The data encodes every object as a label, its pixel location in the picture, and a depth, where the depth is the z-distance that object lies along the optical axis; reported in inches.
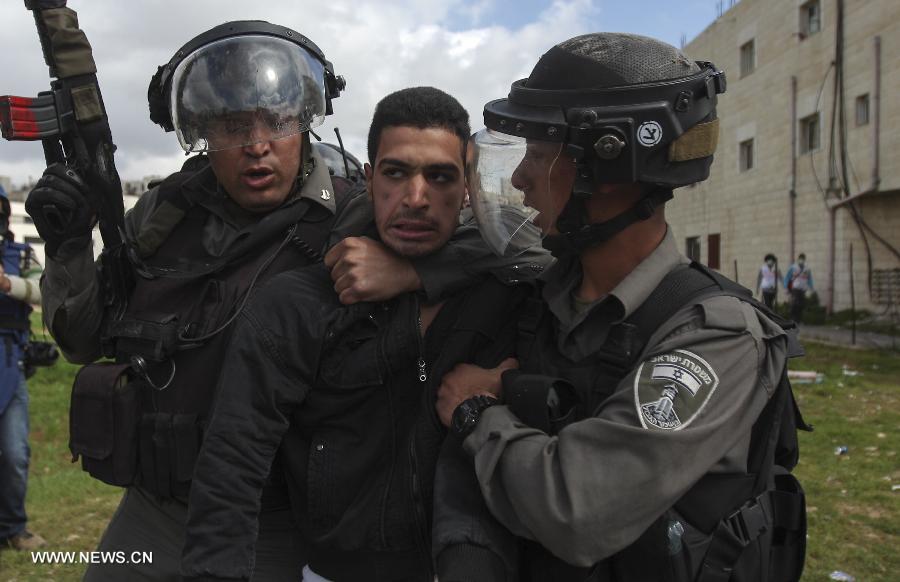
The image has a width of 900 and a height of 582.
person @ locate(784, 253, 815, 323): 665.6
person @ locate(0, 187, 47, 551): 176.6
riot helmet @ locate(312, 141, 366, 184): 148.5
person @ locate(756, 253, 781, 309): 693.3
